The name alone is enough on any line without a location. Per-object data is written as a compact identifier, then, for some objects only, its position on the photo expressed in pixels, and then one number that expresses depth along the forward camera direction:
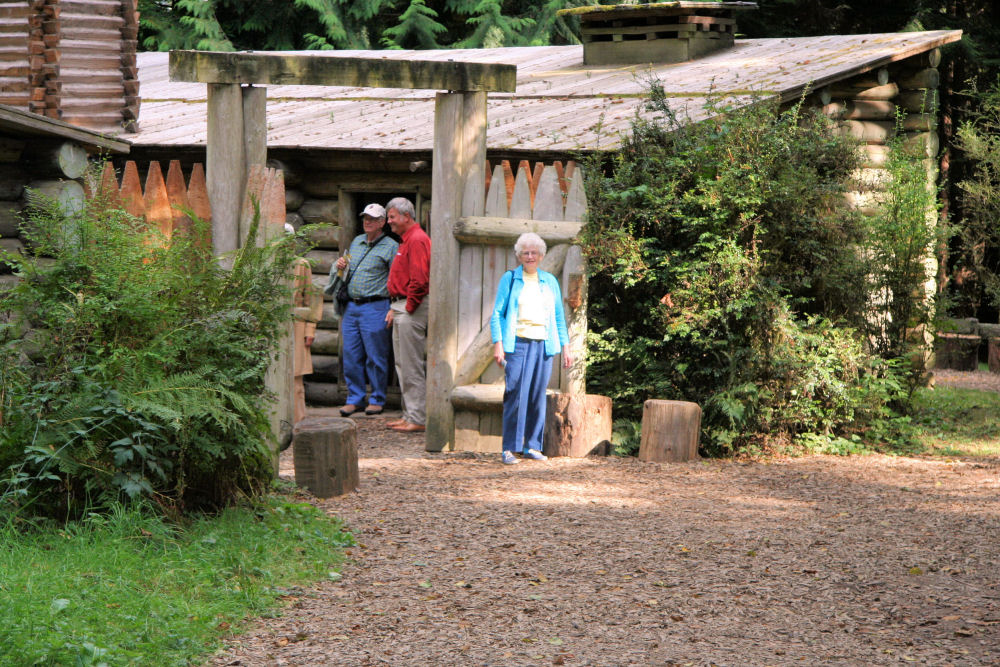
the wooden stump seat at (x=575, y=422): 16.94
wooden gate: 17.09
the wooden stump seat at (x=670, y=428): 16.62
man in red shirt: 19.92
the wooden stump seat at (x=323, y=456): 13.59
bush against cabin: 17.03
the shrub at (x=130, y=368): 10.52
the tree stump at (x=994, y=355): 31.03
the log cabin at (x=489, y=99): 21.44
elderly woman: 16.48
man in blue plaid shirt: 20.69
